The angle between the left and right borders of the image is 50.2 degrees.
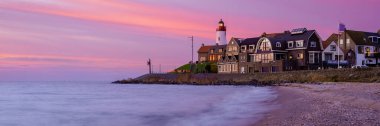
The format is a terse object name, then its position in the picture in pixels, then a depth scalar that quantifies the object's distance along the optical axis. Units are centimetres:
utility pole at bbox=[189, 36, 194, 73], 8888
